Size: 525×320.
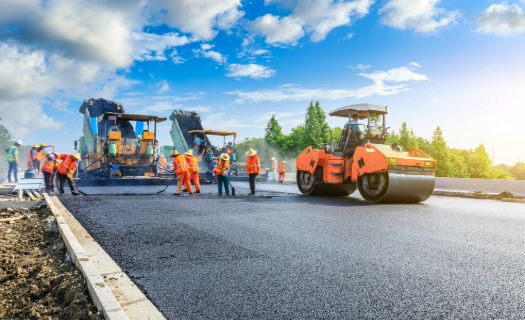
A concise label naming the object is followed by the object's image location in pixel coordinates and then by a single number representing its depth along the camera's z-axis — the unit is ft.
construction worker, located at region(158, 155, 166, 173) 63.93
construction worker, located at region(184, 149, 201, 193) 38.34
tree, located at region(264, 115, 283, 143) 249.34
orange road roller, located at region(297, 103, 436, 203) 28.35
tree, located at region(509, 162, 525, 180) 414.29
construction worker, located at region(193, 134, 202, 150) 61.77
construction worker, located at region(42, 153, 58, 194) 34.94
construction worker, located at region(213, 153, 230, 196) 36.23
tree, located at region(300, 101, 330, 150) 203.60
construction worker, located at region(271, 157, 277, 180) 74.36
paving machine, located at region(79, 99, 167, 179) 50.49
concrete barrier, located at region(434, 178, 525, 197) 40.45
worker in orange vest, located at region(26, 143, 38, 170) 53.21
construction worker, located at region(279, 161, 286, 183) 66.26
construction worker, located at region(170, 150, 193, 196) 36.68
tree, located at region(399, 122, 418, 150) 224.53
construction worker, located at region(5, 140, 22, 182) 51.49
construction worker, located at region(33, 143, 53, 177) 52.49
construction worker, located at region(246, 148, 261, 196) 37.29
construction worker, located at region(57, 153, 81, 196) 34.48
